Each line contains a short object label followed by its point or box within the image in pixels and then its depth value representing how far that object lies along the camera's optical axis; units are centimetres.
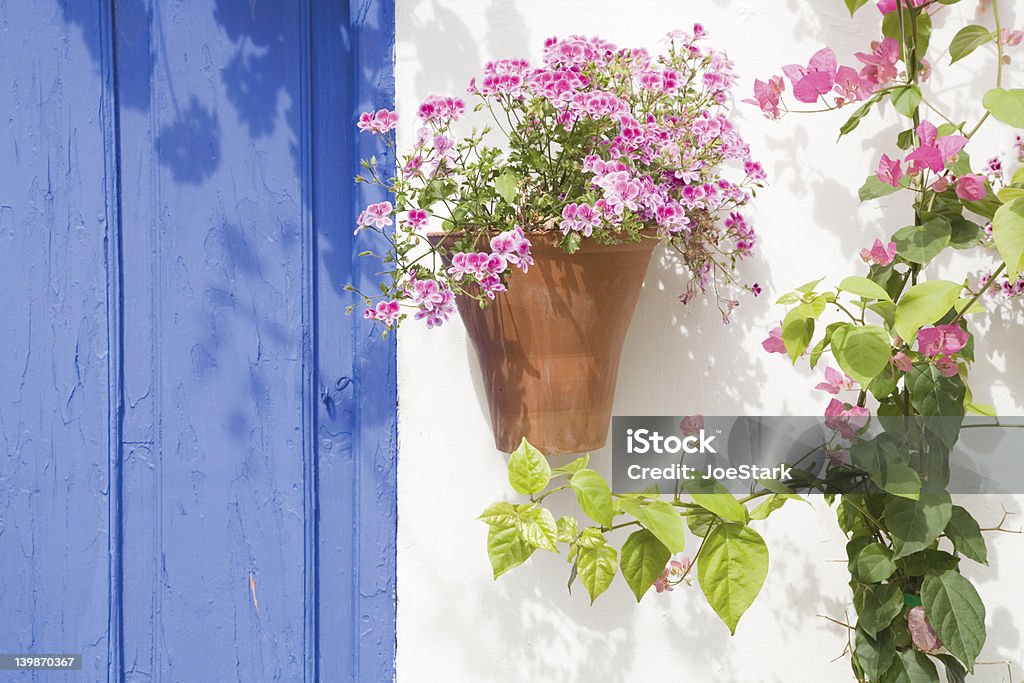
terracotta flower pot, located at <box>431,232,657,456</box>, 120
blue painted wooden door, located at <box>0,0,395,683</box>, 143
